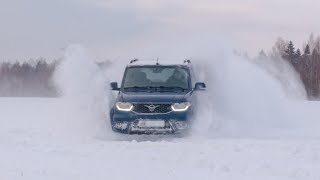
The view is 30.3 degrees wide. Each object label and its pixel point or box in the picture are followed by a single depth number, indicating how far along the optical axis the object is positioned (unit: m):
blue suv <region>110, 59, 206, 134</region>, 12.10
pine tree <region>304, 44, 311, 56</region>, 94.71
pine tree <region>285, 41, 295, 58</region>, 94.75
